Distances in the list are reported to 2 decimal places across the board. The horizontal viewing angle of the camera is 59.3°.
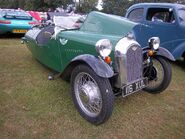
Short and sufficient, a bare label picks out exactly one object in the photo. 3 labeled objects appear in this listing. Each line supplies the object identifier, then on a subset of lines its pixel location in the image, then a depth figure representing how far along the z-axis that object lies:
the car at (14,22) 5.80
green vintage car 2.22
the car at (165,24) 4.21
